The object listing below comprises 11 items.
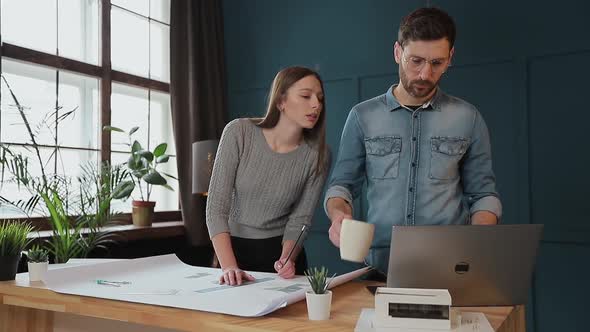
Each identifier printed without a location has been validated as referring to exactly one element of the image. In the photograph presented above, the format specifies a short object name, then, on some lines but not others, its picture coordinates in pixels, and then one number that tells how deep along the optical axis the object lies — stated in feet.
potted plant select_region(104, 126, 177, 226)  10.91
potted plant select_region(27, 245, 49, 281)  5.09
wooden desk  3.44
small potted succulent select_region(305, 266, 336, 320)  3.54
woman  6.29
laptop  3.40
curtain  13.01
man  5.25
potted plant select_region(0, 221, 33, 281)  5.13
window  10.25
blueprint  3.80
